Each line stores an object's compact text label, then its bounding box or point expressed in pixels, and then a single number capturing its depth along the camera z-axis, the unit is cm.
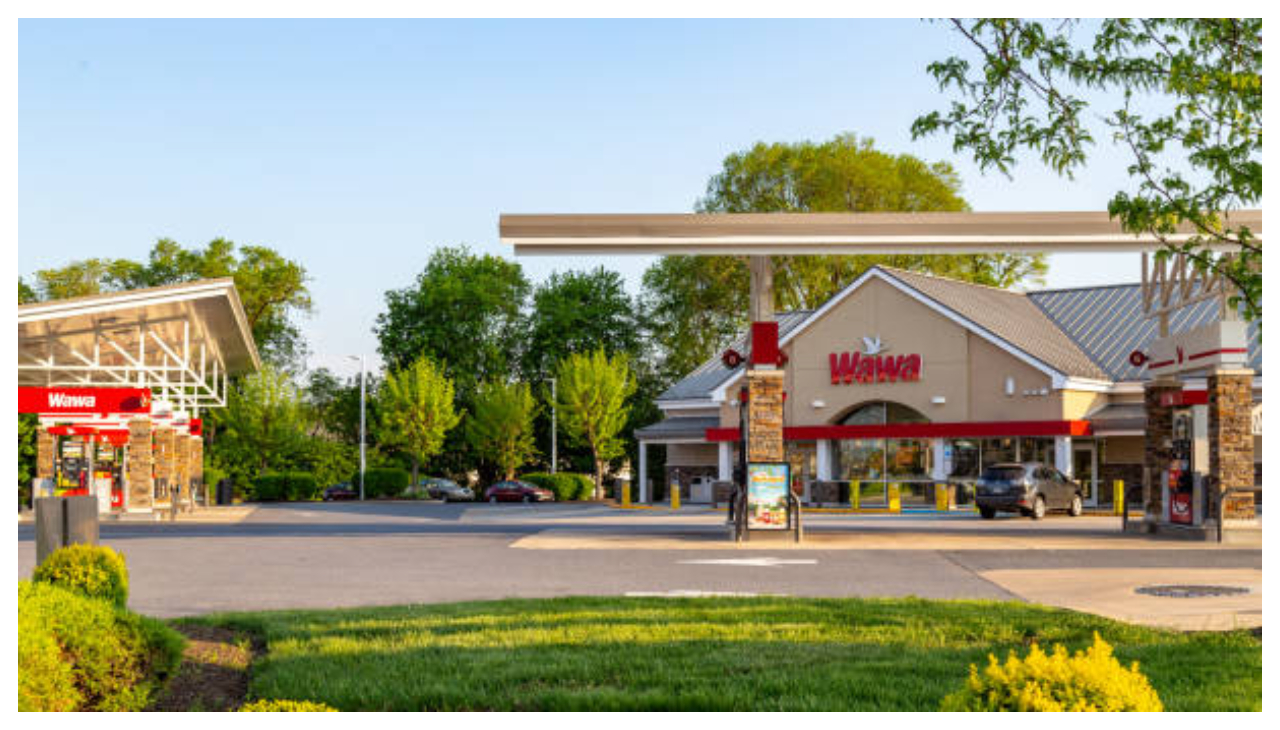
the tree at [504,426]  6544
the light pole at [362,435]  6125
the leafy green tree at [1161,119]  974
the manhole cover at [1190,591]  1529
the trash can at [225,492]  5475
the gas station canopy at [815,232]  2405
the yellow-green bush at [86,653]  751
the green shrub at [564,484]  6134
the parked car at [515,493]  5850
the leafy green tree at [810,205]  6378
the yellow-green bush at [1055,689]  532
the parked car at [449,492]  6188
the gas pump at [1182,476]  2612
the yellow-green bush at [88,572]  999
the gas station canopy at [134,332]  3344
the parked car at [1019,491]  3522
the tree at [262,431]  6294
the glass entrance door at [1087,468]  4244
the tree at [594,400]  6227
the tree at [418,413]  6462
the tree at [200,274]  7250
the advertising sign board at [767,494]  2562
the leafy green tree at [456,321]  7431
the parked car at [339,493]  6306
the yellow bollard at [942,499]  4144
